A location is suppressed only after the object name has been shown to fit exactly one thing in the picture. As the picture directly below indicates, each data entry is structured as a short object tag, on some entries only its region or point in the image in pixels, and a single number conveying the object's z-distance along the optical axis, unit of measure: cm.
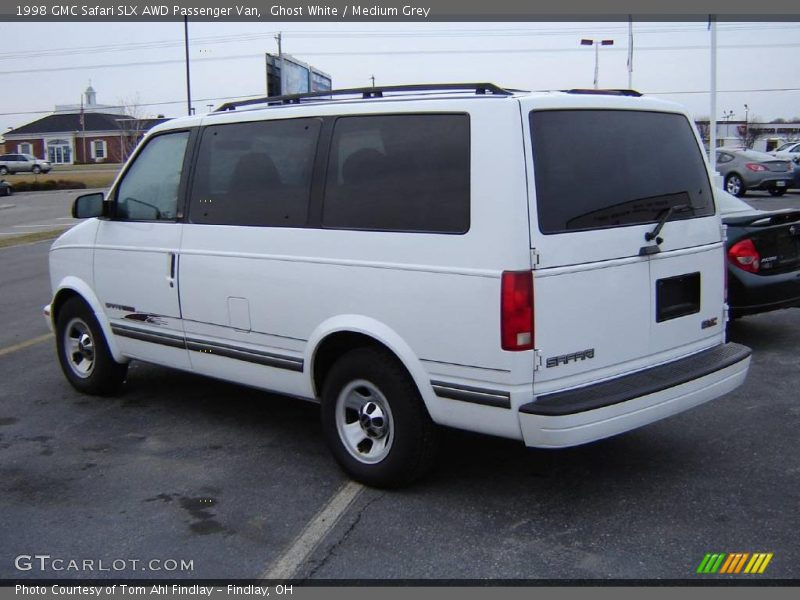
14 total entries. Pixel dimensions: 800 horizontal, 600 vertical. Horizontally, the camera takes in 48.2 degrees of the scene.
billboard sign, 1955
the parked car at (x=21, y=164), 6906
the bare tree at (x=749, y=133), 7376
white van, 418
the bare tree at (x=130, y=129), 8227
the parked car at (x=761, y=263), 747
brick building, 9062
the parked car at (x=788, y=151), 3018
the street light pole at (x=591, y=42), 2650
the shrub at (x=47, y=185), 5259
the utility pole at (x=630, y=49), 2727
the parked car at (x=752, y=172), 2505
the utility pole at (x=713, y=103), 2061
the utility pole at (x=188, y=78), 4179
